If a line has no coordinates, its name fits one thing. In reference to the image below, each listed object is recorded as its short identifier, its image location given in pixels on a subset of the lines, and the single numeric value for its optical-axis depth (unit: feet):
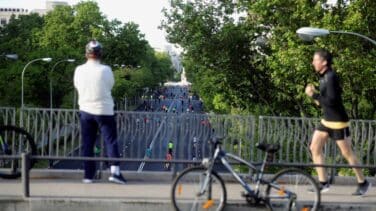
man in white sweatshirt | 25.26
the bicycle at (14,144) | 27.23
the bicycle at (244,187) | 22.65
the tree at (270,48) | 81.20
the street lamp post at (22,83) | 138.92
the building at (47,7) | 515.50
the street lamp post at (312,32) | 67.15
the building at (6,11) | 523.05
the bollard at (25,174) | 23.16
